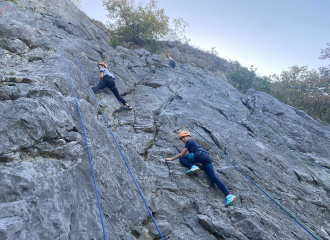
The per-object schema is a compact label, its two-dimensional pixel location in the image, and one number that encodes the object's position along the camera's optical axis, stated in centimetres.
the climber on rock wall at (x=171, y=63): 1477
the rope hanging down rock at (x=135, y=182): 390
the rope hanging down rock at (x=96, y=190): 300
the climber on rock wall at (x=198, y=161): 477
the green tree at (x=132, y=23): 1817
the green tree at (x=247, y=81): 1738
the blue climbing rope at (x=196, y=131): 559
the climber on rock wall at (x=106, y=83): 724
